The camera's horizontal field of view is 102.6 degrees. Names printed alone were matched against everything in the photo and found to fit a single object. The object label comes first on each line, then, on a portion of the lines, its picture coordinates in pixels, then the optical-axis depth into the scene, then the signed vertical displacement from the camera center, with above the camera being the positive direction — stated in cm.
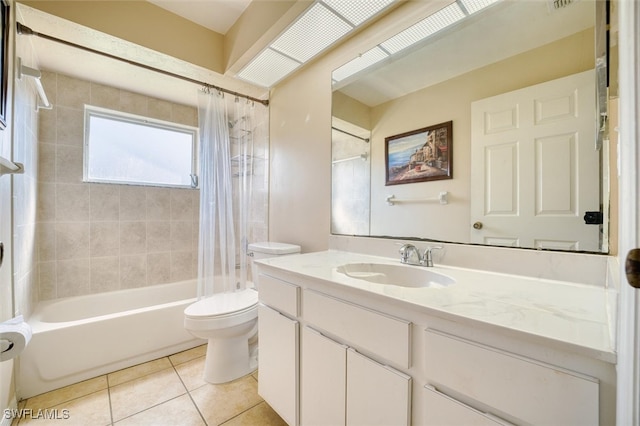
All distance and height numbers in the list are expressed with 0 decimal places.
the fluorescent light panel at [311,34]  144 +111
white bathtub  154 -86
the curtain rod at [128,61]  144 +106
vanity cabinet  52 -41
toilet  159 -72
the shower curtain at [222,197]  194 +13
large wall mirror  90 +38
